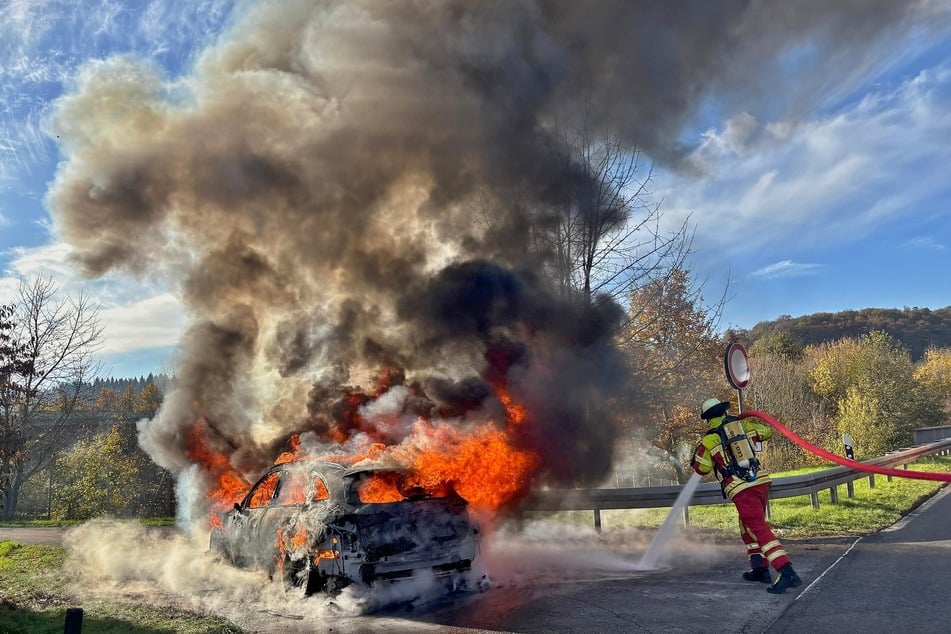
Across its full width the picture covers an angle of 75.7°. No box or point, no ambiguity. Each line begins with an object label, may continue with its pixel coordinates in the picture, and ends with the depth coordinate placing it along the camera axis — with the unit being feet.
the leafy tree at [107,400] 109.70
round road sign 25.57
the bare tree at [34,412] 47.98
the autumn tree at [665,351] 41.88
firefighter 21.38
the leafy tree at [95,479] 93.66
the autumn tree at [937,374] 148.76
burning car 20.16
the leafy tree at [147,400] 131.56
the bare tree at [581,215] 37.88
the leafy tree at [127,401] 124.67
